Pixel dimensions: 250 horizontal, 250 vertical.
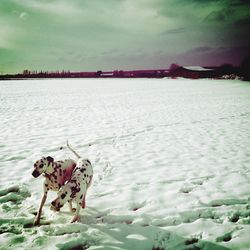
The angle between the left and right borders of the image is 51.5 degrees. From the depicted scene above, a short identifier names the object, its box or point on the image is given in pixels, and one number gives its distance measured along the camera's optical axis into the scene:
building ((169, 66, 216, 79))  93.94
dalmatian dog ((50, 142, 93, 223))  4.15
